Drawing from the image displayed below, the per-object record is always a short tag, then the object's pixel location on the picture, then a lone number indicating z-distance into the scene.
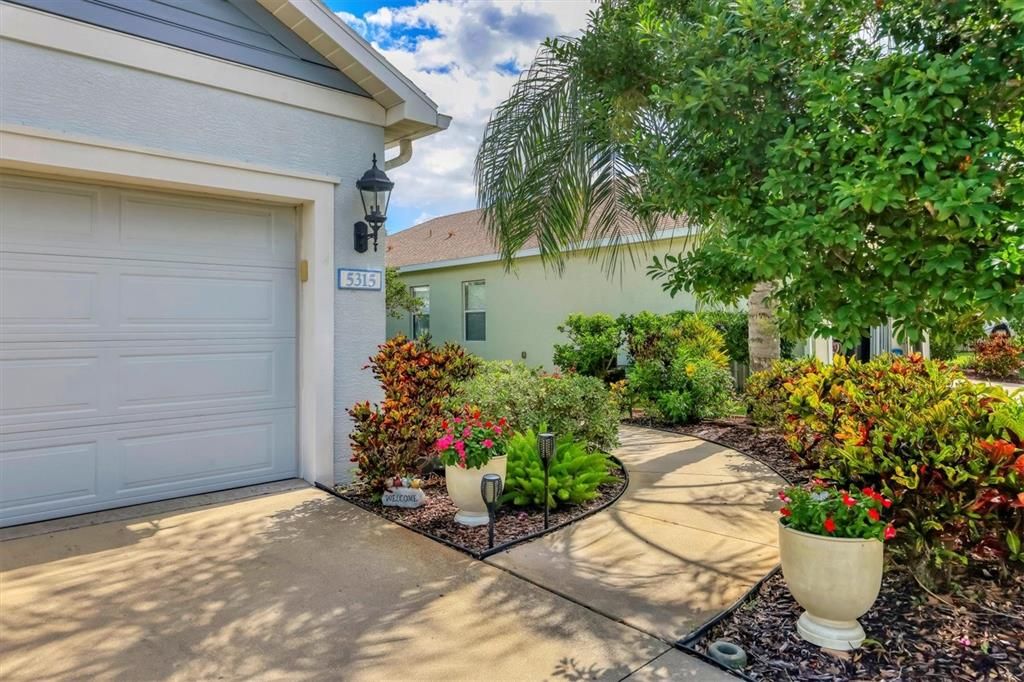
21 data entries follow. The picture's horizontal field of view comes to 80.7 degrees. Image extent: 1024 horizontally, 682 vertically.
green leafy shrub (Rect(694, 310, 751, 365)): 11.01
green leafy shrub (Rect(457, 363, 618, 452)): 5.74
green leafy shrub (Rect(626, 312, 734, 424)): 8.80
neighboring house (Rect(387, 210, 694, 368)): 12.95
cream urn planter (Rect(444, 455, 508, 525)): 4.56
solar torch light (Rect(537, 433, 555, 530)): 4.41
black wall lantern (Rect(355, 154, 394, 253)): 5.71
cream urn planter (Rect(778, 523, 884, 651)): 2.79
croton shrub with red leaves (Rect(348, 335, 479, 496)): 5.15
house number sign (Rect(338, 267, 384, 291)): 5.78
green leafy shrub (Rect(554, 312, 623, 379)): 11.38
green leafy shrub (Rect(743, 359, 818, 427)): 7.21
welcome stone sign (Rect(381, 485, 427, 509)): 5.03
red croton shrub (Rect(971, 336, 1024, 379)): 15.21
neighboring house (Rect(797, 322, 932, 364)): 11.96
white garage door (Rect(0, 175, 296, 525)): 4.54
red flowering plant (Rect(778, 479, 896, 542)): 2.87
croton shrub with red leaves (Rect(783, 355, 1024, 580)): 3.03
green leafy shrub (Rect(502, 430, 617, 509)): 4.95
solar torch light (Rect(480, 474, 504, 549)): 4.00
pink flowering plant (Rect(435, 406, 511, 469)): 4.52
